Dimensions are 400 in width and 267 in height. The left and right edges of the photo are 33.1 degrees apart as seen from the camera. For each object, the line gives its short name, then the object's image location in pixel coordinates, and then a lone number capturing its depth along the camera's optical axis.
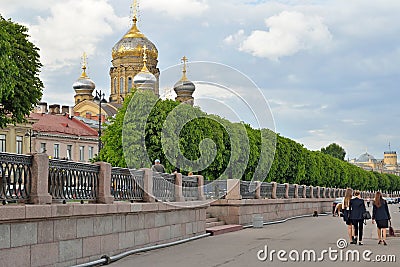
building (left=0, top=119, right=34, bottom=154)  66.12
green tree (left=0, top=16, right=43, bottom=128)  34.41
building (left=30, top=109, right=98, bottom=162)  73.62
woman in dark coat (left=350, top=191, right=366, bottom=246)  19.06
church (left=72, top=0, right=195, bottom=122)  105.88
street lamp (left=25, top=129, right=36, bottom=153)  68.88
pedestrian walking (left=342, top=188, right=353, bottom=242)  19.67
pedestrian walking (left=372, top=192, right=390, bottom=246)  18.92
